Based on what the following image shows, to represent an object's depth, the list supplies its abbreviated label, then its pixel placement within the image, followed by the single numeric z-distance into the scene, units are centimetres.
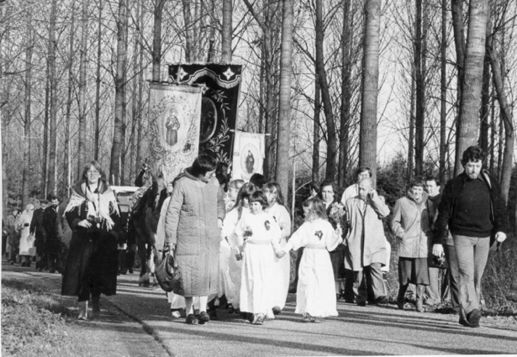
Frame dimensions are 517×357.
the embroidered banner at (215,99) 2288
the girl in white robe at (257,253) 1223
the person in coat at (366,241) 1506
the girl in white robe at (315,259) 1252
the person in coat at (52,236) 2645
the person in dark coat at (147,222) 1745
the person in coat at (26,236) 3194
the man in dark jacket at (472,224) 1118
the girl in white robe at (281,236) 1282
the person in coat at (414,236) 1444
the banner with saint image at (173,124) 2173
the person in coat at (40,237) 2788
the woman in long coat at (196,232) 1161
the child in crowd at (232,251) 1289
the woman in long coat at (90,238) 1222
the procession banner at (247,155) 2333
